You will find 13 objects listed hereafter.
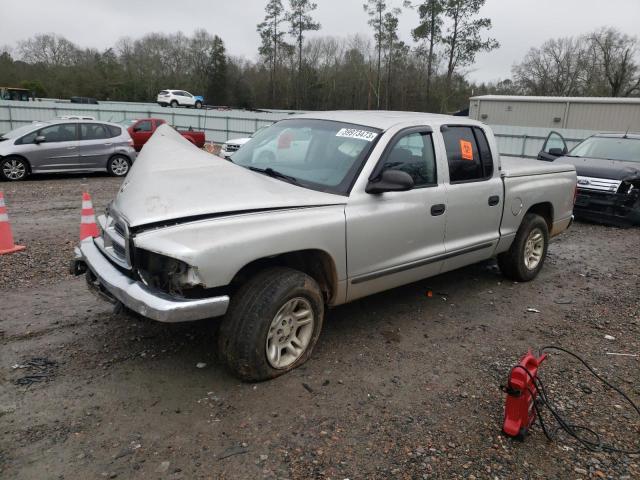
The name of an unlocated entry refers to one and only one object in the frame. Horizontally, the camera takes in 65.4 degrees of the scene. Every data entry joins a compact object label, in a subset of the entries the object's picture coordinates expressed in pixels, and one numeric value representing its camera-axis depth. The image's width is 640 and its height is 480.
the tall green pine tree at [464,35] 43.62
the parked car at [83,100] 42.47
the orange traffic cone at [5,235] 6.16
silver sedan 12.20
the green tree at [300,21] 55.25
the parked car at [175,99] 46.84
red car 17.97
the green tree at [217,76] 63.84
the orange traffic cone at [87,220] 6.01
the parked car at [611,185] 9.14
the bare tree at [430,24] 44.43
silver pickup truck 3.00
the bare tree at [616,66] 53.16
